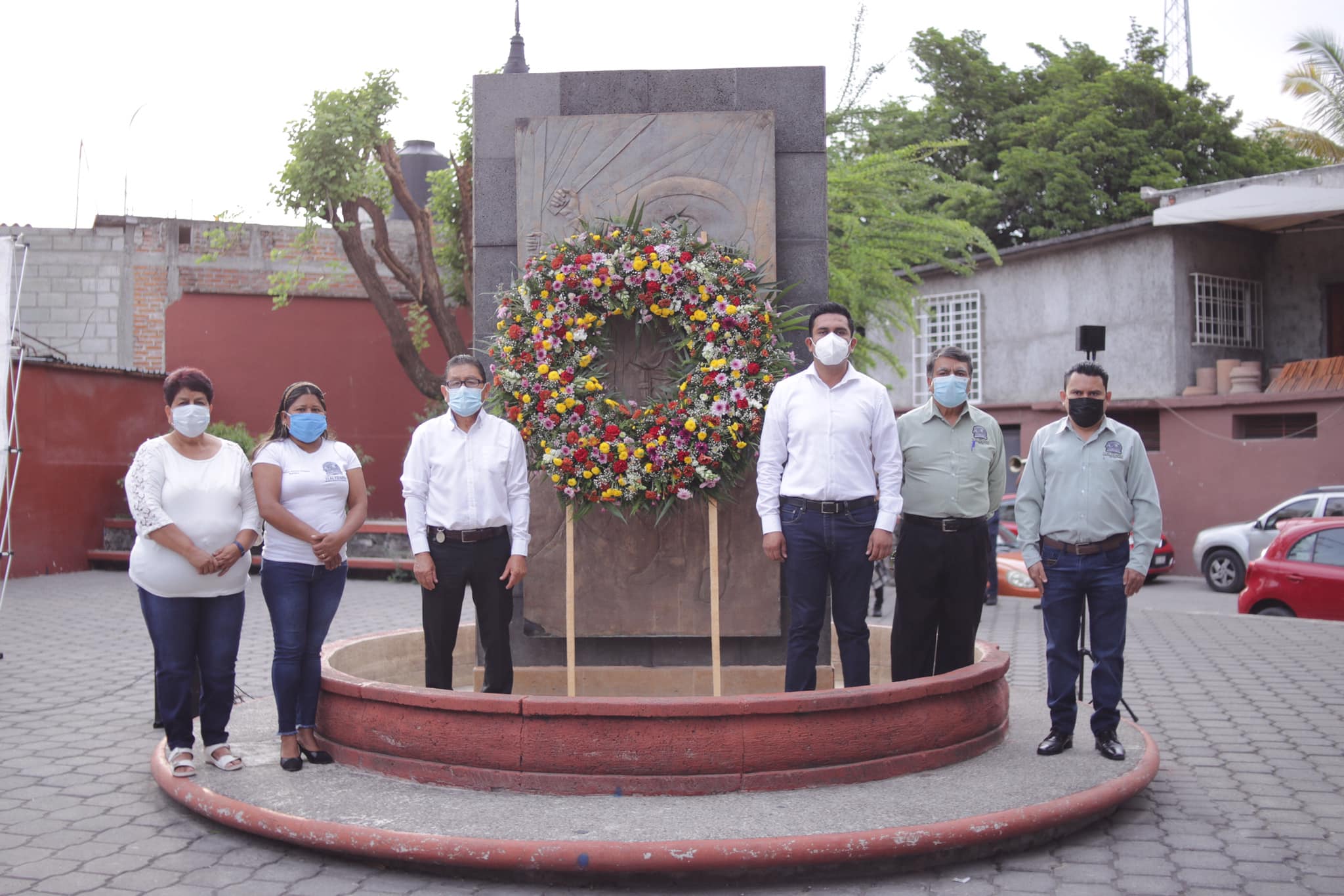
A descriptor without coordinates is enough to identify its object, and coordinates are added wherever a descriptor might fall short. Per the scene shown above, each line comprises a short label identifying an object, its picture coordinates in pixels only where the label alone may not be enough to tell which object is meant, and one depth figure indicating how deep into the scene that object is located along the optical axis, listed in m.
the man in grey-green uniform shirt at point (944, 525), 5.84
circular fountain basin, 4.89
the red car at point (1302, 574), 12.16
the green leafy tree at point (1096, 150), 26.42
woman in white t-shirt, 5.40
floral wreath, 6.18
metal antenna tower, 27.92
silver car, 15.77
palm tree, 23.09
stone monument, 6.75
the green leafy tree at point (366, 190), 17.42
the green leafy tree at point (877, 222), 15.80
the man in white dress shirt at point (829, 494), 5.57
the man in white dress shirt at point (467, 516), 5.72
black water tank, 25.75
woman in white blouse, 5.30
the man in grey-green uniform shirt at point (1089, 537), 5.56
